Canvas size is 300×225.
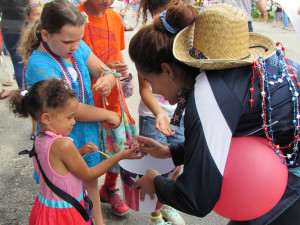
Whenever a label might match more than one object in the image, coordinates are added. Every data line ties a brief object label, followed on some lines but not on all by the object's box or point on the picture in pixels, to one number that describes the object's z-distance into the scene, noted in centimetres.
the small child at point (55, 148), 149
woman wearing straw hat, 103
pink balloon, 110
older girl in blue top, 167
